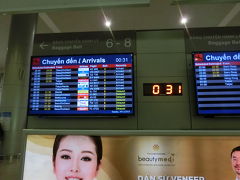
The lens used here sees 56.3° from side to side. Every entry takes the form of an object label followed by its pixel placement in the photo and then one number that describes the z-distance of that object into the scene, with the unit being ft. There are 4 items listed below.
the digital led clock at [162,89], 8.10
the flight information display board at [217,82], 7.50
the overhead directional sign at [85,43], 8.67
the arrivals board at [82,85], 7.86
